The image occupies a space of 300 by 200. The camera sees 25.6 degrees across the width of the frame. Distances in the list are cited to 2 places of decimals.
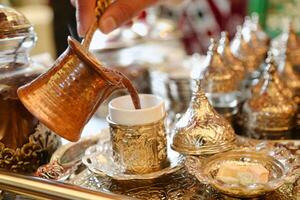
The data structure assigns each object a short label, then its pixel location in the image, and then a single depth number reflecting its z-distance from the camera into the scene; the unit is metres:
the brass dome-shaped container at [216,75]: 0.87
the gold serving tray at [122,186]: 0.61
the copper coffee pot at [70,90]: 0.67
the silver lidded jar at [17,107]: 0.72
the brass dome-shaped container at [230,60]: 0.92
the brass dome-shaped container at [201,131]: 0.70
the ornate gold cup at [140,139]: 0.69
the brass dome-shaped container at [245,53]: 1.02
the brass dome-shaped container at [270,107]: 0.81
